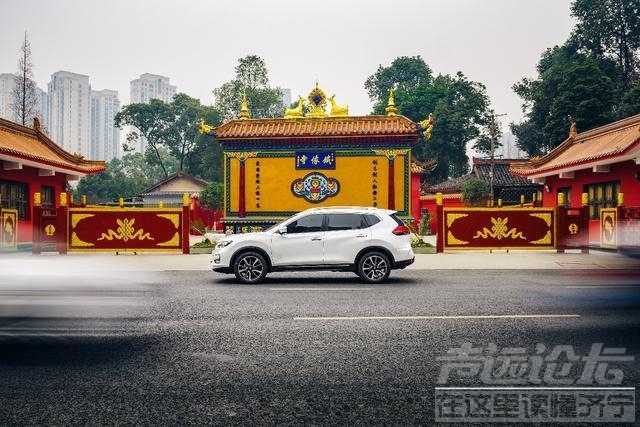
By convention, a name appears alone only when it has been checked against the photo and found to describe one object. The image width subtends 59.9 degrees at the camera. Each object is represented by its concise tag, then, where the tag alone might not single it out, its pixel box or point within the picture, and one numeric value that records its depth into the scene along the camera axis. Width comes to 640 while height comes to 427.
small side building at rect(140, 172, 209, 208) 61.03
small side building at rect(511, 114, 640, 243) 22.61
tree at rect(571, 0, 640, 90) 51.72
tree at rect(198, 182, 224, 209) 44.78
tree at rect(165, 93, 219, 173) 68.56
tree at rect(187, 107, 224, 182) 63.67
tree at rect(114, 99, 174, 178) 69.25
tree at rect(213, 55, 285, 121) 61.72
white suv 11.34
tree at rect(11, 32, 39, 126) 43.41
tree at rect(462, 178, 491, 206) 39.34
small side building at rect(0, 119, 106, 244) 24.31
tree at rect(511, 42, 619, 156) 40.72
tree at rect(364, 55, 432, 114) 81.12
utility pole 45.91
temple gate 24.11
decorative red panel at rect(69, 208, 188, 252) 18.94
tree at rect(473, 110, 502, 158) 57.47
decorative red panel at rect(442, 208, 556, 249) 19.02
